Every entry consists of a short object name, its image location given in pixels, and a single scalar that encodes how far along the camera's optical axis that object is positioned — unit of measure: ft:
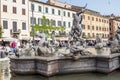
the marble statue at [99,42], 28.53
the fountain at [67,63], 13.45
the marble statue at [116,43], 18.81
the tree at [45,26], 71.93
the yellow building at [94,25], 105.08
